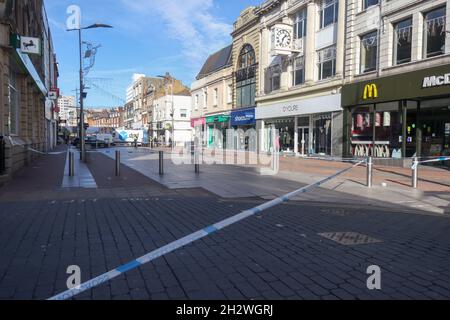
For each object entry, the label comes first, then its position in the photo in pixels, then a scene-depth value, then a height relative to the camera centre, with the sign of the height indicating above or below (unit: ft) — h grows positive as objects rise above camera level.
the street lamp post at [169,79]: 240.53 +37.15
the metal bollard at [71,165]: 46.47 -3.07
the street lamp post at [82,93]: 70.95 +9.25
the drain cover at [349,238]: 19.06 -4.76
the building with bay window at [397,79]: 59.11 +10.05
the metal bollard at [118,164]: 48.34 -3.01
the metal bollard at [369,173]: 40.29 -3.16
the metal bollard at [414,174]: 39.06 -3.18
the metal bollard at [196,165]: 52.42 -3.31
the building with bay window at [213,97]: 134.72 +15.80
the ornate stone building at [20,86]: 42.73 +8.08
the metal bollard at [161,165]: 49.14 -3.15
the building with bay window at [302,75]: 81.87 +15.40
